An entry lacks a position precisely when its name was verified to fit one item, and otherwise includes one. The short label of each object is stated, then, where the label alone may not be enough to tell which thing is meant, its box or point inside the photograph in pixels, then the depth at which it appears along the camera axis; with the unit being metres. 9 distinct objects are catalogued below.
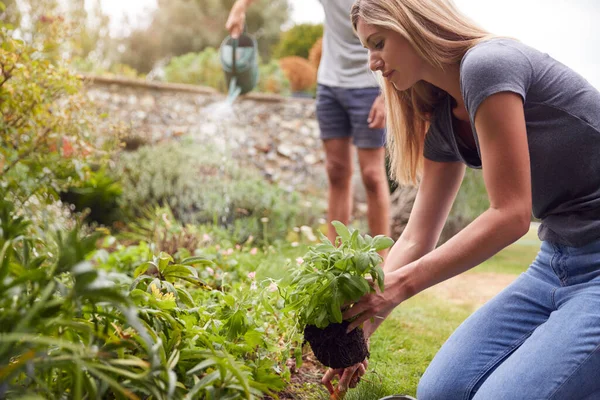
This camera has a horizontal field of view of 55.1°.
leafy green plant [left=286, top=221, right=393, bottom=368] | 1.26
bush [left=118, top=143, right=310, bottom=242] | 4.25
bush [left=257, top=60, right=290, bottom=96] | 7.68
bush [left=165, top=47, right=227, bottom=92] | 7.23
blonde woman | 1.26
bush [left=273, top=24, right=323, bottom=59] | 9.34
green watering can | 4.76
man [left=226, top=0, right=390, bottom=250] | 2.87
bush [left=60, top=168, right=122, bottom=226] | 4.55
